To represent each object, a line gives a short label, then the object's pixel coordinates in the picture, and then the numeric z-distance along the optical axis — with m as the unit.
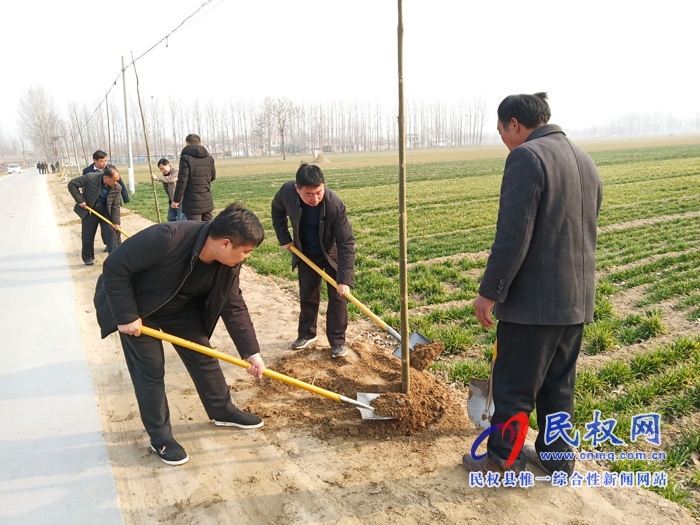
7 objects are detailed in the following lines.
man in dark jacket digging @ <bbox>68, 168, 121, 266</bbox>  8.82
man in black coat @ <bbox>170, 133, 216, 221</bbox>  7.98
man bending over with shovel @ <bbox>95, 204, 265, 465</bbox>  2.92
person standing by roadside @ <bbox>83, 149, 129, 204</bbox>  9.21
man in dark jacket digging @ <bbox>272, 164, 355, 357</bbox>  4.41
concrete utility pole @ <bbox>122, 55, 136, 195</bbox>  22.22
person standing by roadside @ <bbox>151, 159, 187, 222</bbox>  10.02
